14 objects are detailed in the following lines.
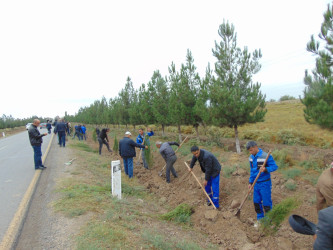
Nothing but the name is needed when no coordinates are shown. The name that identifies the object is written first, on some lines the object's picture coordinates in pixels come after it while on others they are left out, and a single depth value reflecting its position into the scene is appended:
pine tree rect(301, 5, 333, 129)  5.98
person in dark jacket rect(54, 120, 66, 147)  12.77
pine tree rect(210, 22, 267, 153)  10.98
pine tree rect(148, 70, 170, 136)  18.69
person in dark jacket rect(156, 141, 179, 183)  7.45
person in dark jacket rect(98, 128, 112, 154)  11.53
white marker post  5.19
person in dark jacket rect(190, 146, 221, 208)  5.26
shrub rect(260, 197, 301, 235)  3.92
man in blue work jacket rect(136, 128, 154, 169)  9.51
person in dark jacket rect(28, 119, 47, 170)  7.34
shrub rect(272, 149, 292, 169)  8.82
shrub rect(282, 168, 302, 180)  7.39
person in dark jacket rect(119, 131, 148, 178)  7.39
